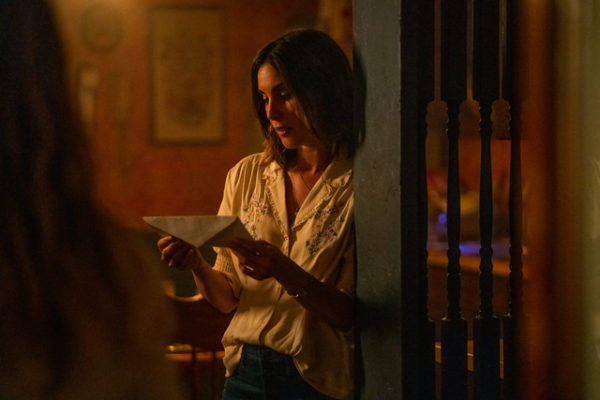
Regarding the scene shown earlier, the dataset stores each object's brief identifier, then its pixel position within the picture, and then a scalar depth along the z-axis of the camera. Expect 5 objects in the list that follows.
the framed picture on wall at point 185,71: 2.93
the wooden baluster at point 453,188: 2.00
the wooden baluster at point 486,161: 2.05
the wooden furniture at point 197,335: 2.38
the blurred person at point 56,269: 1.06
